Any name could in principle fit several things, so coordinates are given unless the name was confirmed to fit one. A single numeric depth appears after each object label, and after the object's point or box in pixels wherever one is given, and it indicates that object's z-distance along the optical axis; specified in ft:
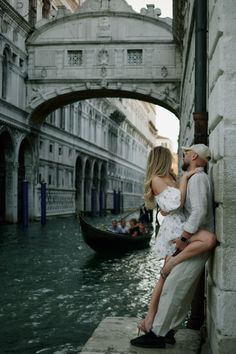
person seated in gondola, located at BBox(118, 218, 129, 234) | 37.88
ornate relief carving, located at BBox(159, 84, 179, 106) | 53.72
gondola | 32.73
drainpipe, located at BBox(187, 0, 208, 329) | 10.90
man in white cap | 8.76
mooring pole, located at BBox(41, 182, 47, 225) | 56.85
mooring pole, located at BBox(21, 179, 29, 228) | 53.01
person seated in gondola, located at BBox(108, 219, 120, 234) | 37.78
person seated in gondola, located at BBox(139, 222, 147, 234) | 38.74
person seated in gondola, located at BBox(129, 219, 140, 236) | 37.83
